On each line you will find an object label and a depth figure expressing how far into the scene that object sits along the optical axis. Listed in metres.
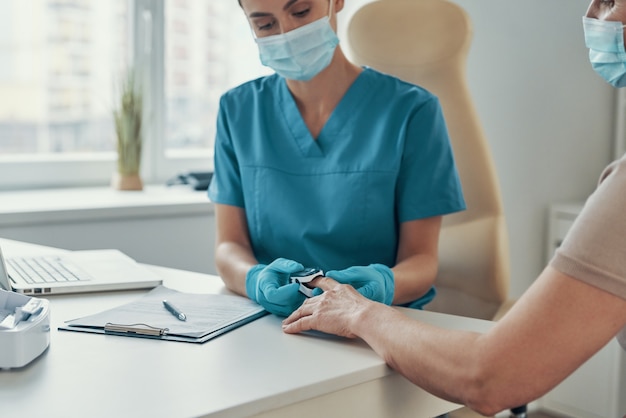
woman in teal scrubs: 1.64
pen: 1.25
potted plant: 2.53
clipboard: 1.18
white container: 1.02
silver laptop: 1.45
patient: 0.95
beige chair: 1.88
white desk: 0.93
